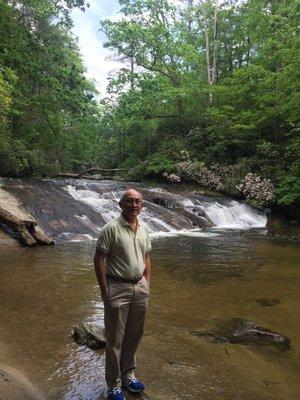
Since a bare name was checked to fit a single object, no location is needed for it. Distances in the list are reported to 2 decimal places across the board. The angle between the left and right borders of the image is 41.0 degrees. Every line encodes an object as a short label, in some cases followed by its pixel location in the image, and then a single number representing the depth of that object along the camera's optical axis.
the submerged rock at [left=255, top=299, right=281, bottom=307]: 6.33
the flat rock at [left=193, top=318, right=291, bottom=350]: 4.75
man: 3.25
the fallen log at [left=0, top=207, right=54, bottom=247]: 10.80
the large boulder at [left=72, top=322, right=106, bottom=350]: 4.45
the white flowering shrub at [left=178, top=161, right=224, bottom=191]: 23.33
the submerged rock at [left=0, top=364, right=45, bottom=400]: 3.16
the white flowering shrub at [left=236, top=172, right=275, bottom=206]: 20.00
